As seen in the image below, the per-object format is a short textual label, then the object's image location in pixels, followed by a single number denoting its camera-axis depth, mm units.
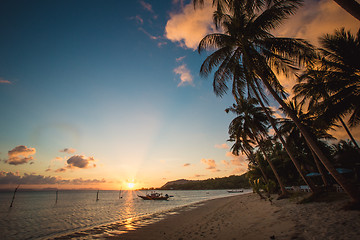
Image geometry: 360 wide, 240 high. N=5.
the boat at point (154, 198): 46288
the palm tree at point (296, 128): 16641
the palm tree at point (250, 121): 18000
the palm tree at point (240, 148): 22977
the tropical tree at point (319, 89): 8773
